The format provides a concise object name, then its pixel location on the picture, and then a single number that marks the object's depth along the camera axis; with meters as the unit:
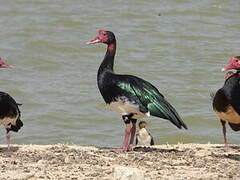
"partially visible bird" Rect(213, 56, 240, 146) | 18.98
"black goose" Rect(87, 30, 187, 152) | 19.19
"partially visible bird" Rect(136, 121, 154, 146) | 22.94
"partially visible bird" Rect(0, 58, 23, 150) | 19.20
